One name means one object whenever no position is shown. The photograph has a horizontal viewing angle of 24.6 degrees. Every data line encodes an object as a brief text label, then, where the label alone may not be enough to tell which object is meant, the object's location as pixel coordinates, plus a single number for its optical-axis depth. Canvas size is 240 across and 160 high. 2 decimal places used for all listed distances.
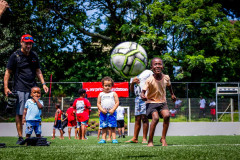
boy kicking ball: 10.38
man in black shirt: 10.15
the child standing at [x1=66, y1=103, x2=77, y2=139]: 22.74
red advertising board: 28.68
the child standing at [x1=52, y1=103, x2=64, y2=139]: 23.07
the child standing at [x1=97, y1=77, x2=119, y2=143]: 12.50
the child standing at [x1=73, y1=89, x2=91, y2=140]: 18.30
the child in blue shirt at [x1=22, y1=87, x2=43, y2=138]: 11.47
